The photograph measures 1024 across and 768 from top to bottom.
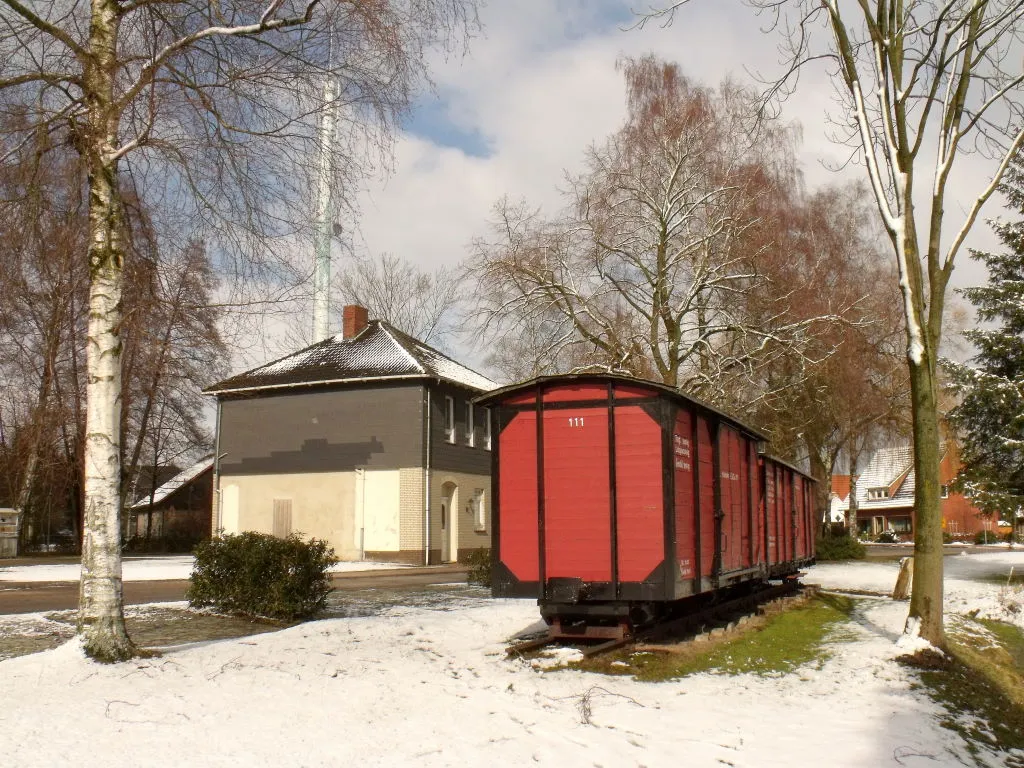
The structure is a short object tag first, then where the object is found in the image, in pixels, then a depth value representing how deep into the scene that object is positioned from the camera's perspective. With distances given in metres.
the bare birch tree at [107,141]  8.63
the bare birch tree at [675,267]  20.03
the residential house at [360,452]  30.83
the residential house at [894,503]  70.31
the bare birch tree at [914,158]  10.99
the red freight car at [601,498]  10.11
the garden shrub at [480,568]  19.00
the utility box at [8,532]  33.59
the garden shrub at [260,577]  12.86
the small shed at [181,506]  52.70
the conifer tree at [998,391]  20.52
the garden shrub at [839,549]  31.05
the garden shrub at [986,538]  57.51
